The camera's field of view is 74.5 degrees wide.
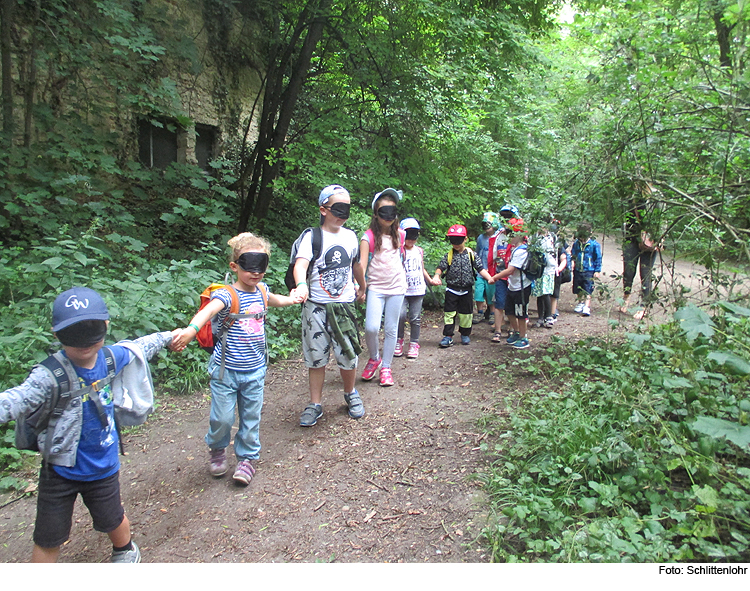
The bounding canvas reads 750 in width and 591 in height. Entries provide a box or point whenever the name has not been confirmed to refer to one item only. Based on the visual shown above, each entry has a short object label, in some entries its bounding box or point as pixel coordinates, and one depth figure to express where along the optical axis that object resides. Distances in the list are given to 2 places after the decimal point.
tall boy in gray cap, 4.13
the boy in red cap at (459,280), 6.90
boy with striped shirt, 3.31
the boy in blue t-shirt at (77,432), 2.24
